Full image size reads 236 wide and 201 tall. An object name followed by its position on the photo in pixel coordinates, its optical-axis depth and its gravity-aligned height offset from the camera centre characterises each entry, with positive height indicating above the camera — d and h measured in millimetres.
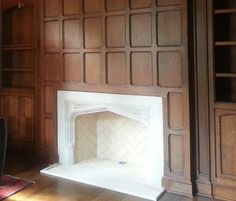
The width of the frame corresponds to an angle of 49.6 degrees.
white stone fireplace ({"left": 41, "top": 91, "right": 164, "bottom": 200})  2861 -553
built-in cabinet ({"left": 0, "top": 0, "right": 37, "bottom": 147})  3677 +520
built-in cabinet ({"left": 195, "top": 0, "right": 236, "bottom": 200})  2599 -36
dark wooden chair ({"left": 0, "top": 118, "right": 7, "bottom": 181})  2764 -414
